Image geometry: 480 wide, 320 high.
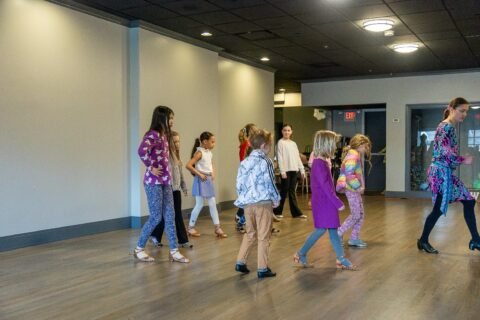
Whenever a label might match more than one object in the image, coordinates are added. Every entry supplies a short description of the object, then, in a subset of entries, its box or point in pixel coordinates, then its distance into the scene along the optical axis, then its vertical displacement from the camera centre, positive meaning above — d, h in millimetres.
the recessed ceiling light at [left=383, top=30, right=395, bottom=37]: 8369 +1780
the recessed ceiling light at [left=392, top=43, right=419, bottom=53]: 9492 +1759
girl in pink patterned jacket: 5879 -364
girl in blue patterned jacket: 4559 -423
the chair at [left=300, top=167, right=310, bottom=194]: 14117 -1083
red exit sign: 14680 +811
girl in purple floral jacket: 5113 -331
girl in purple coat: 4715 -432
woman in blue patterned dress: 5461 -288
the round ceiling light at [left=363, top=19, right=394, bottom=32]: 7695 +1766
